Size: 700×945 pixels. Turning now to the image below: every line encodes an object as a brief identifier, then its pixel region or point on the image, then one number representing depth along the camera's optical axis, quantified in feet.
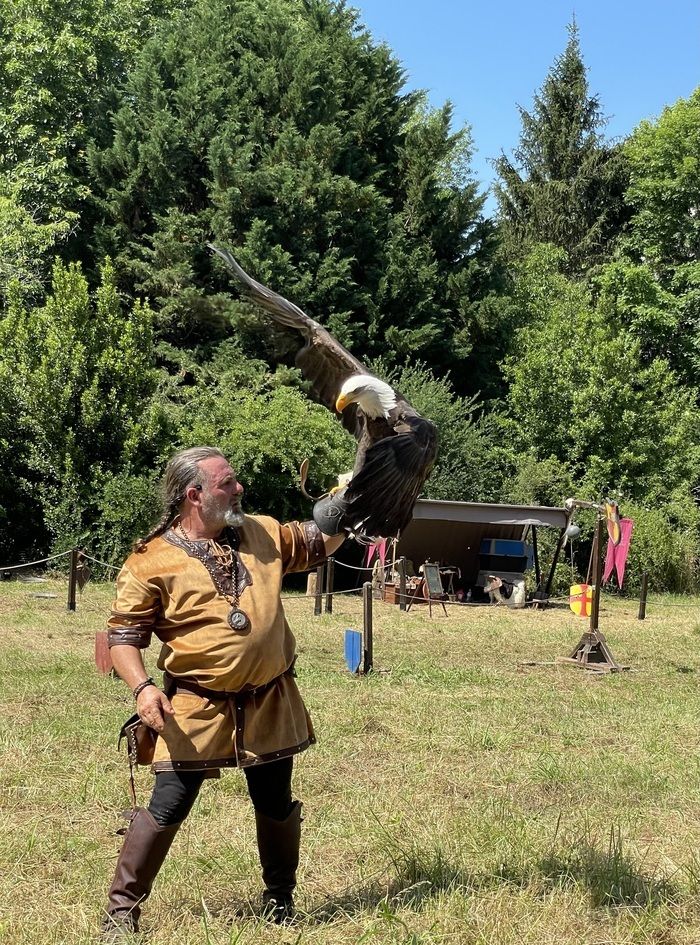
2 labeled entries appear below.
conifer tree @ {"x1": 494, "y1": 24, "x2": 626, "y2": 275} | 102.83
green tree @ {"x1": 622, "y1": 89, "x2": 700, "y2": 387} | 90.94
